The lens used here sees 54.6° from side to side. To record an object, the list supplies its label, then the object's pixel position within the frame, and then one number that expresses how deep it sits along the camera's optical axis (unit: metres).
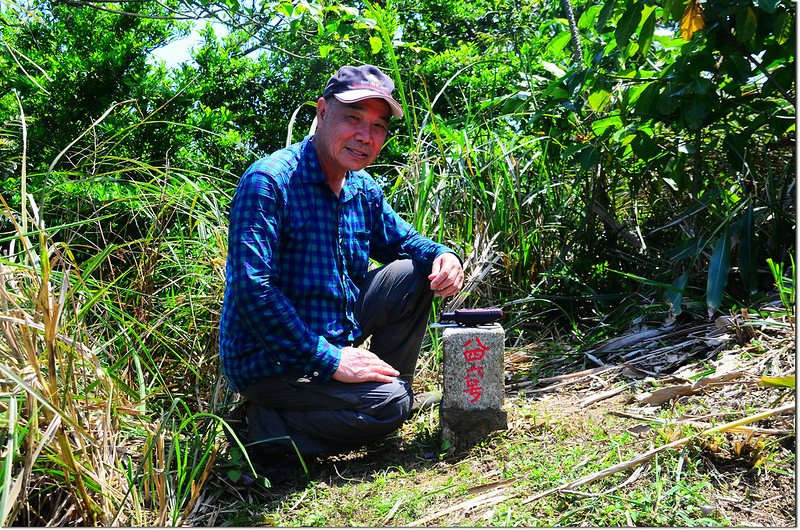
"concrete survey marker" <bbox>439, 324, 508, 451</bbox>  2.91
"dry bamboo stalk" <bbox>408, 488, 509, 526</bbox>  2.43
